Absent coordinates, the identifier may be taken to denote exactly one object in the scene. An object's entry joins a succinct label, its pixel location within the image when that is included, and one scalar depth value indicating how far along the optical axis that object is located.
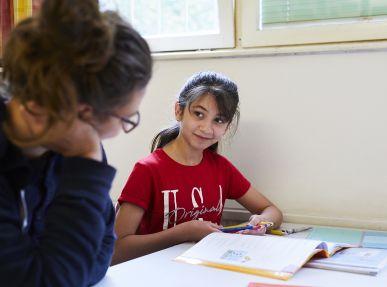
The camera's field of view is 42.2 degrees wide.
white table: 1.01
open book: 1.08
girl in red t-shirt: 1.48
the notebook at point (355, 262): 1.09
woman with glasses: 0.68
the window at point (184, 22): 1.86
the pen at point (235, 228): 1.42
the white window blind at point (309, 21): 1.67
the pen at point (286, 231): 1.55
